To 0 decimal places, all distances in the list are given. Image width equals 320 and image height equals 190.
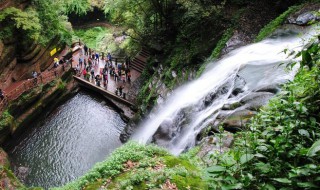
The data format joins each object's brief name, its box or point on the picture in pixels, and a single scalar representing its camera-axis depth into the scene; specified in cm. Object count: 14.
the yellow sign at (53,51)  1795
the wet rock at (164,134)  1138
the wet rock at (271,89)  828
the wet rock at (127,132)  1466
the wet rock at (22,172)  1279
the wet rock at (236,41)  1302
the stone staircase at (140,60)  1952
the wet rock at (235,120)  779
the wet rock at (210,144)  682
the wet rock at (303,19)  1159
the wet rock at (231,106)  884
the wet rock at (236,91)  957
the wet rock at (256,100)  808
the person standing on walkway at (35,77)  1553
